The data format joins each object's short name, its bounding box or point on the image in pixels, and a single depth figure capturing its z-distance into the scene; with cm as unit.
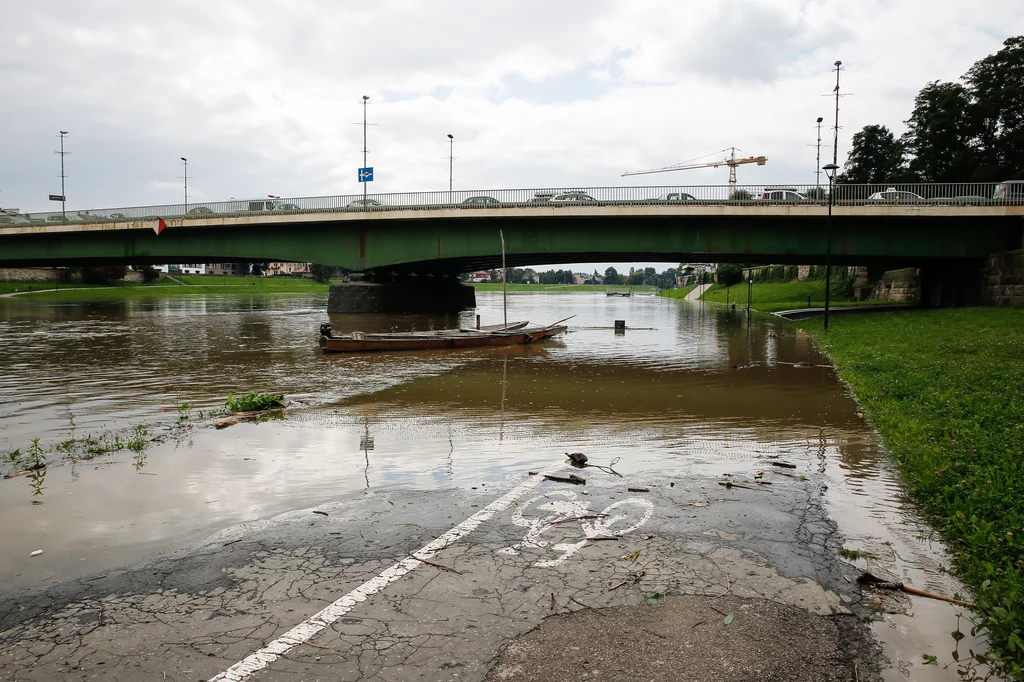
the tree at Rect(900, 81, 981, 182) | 5778
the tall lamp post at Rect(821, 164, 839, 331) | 2870
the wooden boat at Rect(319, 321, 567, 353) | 2311
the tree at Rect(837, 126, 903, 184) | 6981
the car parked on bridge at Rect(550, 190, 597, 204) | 3688
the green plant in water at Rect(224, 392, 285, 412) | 1212
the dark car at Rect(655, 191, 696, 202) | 3525
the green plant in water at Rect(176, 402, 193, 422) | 1146
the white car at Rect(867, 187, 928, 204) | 3346
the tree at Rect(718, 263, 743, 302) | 9100
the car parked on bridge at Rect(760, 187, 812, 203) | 3466
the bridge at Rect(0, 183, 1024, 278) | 3409
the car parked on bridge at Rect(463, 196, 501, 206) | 3847
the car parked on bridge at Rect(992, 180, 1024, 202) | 3259
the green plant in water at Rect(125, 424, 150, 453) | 916
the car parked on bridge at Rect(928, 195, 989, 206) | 3306
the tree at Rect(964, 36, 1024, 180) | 5422
